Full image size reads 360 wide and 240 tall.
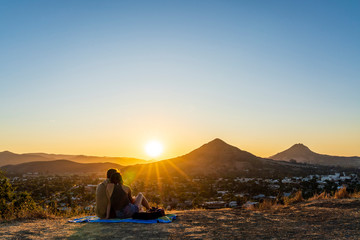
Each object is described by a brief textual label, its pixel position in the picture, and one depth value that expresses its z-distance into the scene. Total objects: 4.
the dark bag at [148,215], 7.33
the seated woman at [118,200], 7.59
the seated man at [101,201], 7.66
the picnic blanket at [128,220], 7.20
